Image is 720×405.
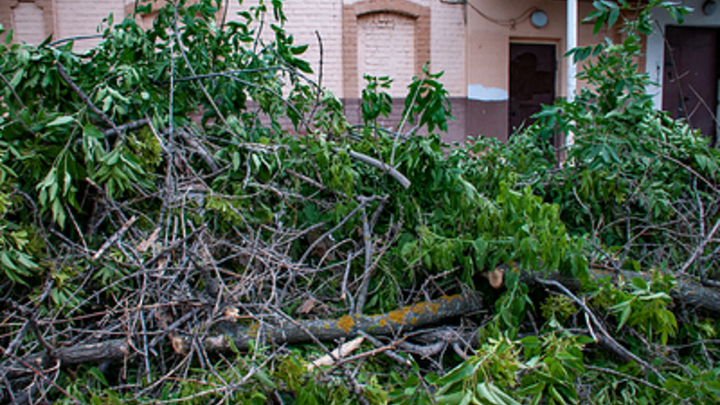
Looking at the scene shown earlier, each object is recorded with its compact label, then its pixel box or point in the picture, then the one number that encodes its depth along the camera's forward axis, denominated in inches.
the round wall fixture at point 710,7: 351.9
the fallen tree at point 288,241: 87.1
